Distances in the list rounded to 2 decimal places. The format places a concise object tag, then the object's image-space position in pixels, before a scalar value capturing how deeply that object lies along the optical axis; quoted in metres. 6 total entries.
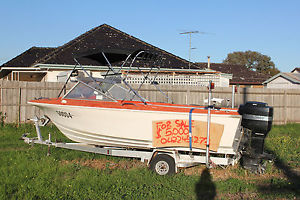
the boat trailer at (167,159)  5.97
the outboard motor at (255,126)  5.62
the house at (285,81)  23.87
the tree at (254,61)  66.88
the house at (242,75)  35.19
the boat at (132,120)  5.70
